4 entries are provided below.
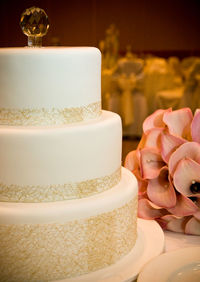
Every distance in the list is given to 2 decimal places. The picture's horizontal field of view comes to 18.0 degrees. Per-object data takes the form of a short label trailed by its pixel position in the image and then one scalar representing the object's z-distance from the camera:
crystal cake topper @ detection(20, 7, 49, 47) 0.74
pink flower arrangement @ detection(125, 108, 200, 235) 0.82
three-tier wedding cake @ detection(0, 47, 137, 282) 0.71
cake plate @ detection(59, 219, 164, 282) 0.73
